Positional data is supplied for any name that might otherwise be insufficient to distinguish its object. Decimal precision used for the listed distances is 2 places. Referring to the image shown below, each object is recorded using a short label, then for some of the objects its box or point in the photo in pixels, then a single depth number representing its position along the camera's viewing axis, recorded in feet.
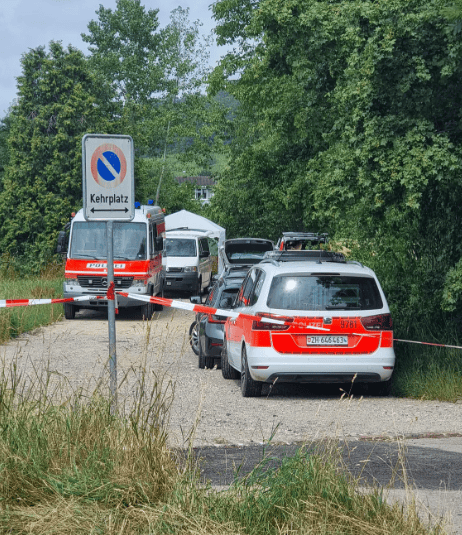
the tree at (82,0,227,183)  199.93
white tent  145.79
